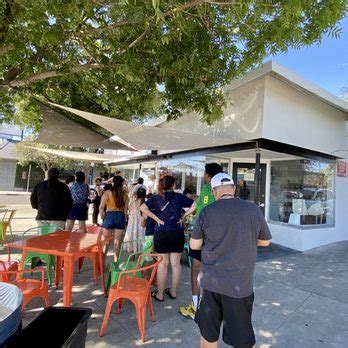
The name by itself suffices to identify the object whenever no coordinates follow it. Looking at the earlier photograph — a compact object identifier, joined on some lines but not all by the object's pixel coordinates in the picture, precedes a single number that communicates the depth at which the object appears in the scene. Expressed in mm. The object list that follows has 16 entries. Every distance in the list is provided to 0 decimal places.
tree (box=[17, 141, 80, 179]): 22984
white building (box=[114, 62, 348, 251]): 5859
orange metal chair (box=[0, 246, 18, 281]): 3260
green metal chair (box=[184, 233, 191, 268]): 5368
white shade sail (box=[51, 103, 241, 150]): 4642
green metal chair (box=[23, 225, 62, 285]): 3840
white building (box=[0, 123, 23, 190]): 25375
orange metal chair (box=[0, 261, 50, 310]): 2861
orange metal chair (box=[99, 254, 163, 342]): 2799
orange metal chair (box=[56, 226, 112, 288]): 3979
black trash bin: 1768
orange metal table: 3119
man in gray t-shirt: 2068
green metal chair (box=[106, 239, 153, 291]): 3184
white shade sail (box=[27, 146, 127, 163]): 9167
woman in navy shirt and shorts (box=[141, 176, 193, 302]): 3627
